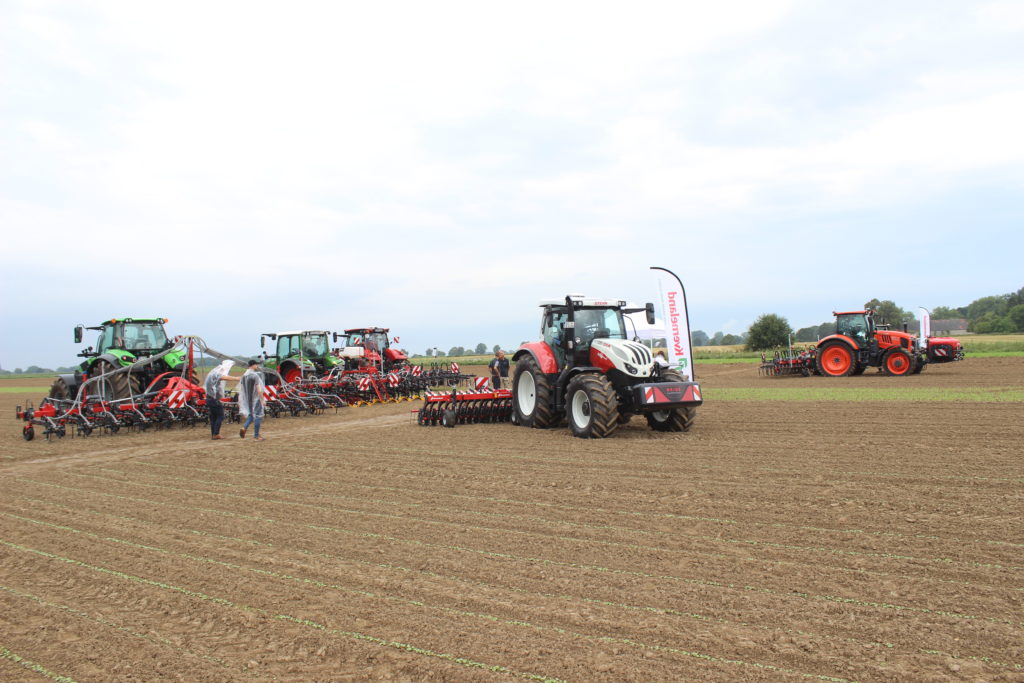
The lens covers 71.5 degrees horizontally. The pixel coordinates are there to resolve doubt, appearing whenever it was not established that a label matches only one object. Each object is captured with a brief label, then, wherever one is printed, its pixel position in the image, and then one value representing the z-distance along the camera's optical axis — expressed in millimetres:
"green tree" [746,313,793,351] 52406
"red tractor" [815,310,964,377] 20188
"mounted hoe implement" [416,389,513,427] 12156
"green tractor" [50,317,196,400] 13797
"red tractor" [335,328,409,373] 19484
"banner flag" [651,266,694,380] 12172
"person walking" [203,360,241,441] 10819
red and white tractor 9297
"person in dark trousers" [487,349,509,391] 15756
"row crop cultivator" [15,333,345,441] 11766
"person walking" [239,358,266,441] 11062
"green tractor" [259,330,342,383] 19531
